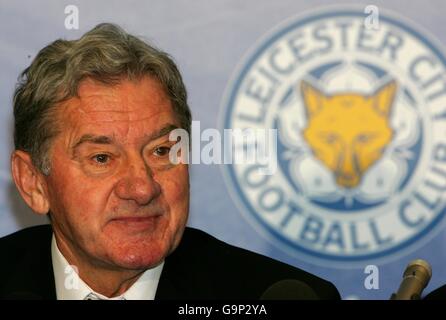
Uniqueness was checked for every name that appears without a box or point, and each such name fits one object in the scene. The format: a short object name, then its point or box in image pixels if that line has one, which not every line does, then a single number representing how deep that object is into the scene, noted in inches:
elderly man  104.2
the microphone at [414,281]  96.3
